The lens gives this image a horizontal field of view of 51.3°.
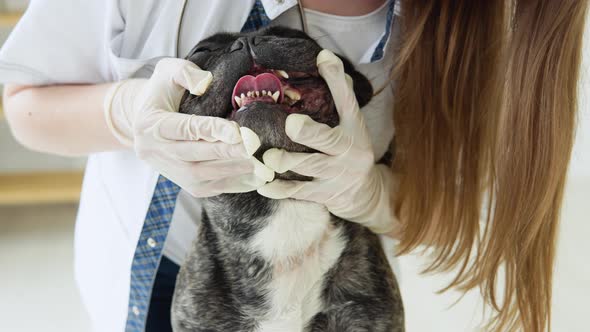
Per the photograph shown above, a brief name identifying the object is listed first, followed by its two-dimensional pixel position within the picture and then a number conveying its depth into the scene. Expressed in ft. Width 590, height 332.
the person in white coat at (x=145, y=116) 3.48
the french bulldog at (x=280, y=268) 3.42
